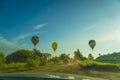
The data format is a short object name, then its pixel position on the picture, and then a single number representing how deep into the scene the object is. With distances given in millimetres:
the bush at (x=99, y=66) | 9222
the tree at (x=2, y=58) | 12554
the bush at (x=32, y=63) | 11436
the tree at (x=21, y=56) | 19734
